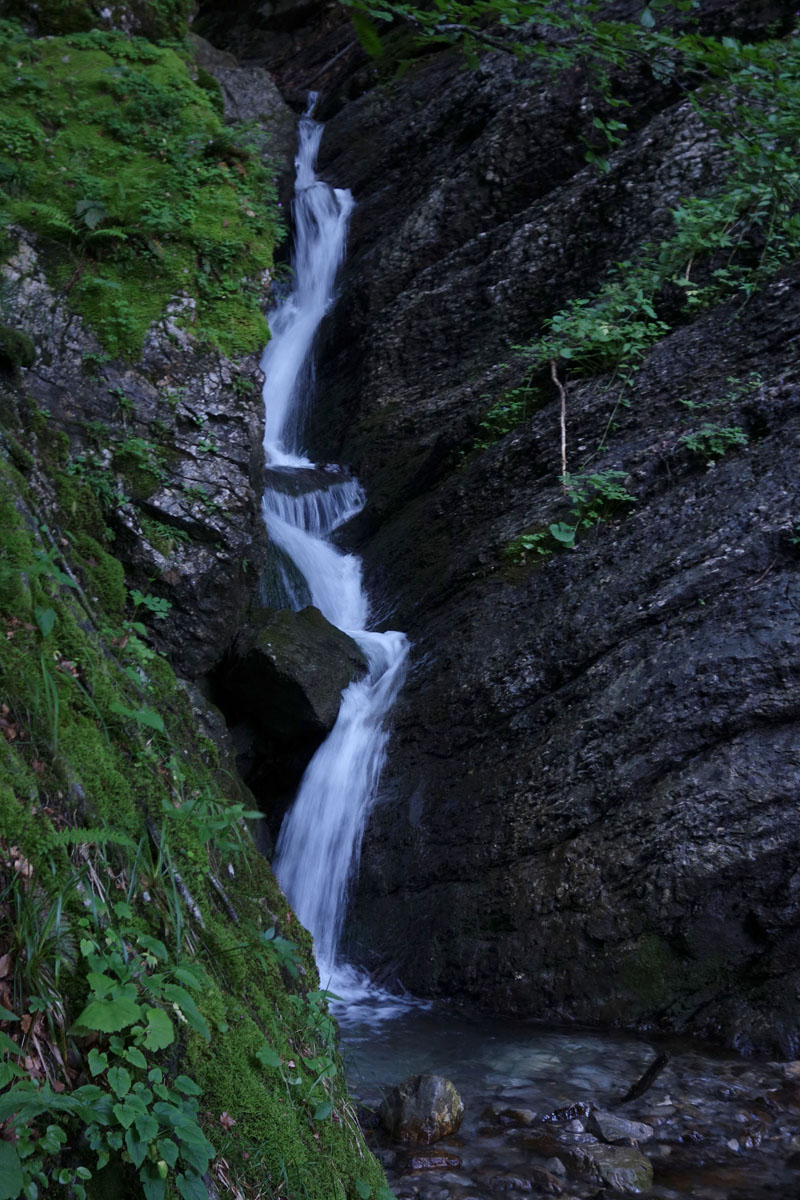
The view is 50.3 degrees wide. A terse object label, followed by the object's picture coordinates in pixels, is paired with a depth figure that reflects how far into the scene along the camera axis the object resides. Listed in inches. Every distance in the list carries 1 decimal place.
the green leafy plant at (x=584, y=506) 267.1
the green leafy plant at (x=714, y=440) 252.4
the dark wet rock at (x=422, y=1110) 141.7
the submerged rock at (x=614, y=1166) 129.3
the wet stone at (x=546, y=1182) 127.7
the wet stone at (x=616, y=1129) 143.3
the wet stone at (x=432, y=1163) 133.6
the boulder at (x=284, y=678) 269.9
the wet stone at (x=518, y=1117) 149.4
